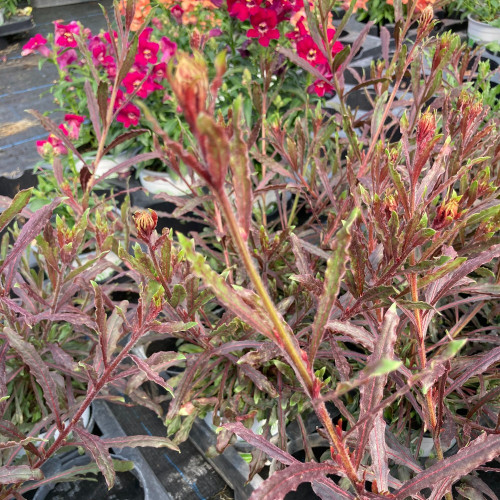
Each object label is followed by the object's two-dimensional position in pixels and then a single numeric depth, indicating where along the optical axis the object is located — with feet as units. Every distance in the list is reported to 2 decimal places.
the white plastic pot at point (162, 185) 6.74
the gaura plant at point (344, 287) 1.32
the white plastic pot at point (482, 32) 10.59
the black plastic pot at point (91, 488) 3.30
